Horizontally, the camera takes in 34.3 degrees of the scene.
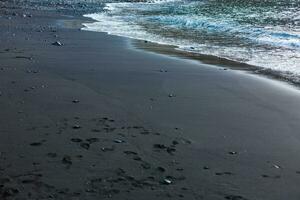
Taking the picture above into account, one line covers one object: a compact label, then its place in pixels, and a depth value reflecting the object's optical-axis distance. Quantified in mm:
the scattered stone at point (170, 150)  6736
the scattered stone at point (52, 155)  6324
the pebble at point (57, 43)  17403
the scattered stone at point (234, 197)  5375
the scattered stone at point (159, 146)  6882
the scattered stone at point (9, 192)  5148
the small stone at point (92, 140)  6992
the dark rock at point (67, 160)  6164
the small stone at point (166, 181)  5675
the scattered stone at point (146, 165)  6133
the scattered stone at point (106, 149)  6664
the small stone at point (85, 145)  6739
